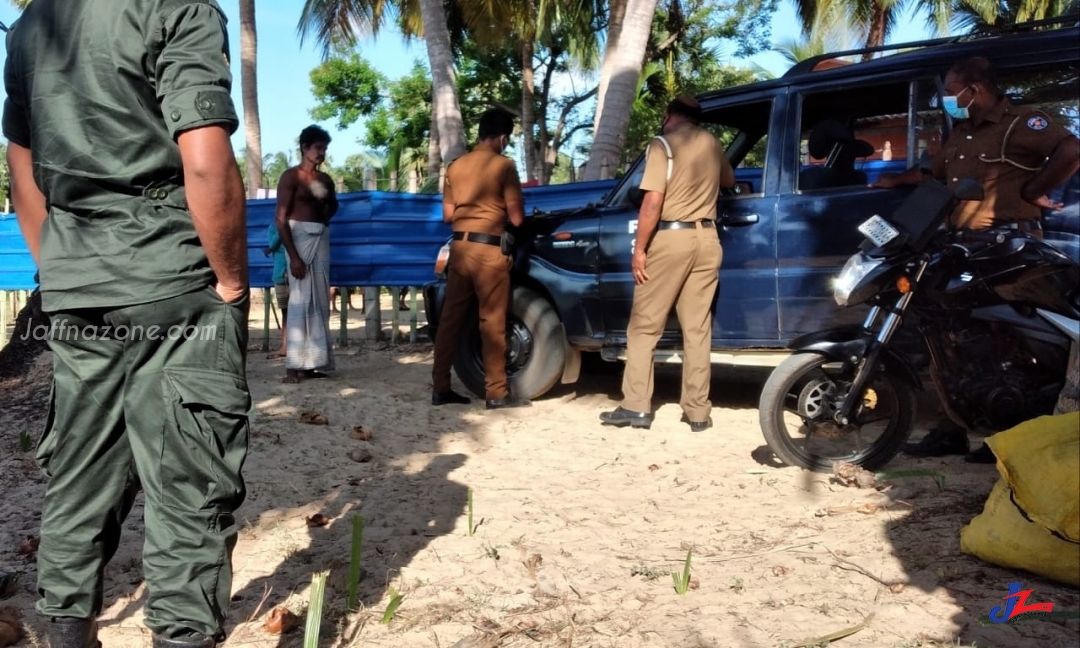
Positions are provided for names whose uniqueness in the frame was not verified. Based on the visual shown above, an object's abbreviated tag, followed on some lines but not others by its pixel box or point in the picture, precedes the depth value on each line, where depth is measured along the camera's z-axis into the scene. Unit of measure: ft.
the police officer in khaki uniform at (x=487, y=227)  20.67
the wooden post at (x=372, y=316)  31.73
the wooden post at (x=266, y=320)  30.85
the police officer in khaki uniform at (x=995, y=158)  15.34
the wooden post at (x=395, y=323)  31.24
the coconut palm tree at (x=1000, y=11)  76.38
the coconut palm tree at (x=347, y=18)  71.51
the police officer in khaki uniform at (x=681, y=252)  18.22
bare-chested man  23.65
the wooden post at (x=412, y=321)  31.38
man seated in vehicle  18.38
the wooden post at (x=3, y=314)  37.17
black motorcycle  14.37
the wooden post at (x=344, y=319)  31.45
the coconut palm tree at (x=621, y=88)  30.76
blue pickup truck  16.01
